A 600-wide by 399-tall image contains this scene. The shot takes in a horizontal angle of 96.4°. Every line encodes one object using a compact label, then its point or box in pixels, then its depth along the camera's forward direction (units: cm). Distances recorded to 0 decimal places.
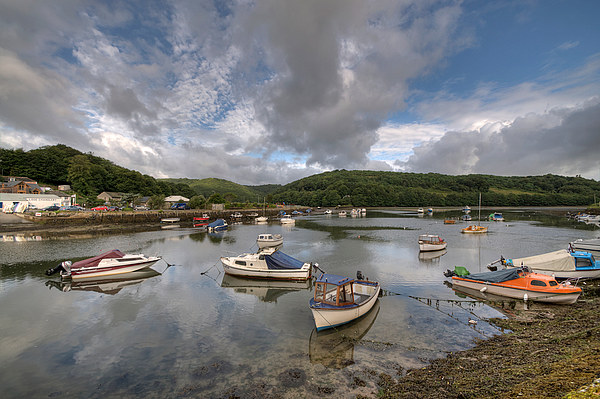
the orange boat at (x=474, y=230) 5158
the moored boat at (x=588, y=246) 2842
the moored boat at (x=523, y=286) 1636
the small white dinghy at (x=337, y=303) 1329
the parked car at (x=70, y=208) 6606
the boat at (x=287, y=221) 7414
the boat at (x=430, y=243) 3312
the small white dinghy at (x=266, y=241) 3803
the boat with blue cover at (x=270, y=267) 2228
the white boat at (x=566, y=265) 2077
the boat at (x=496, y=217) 8306
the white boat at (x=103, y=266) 2200
